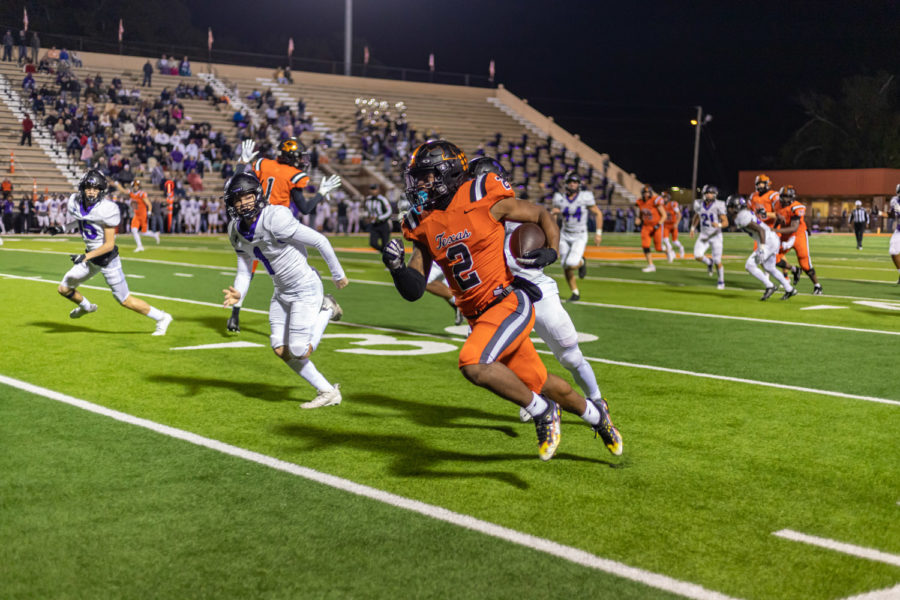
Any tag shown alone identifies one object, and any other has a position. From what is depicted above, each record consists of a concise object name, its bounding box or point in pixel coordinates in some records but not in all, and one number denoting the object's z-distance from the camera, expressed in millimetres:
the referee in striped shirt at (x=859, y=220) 36103
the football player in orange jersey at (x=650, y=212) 23016
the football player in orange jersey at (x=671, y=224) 26198
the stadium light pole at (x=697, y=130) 56241
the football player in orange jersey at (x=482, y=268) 5125
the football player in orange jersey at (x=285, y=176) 10461
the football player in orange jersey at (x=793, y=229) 16078
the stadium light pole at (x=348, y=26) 46688
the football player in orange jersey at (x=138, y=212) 25812
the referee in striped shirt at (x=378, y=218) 18250
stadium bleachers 36625
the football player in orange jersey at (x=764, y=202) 15828
